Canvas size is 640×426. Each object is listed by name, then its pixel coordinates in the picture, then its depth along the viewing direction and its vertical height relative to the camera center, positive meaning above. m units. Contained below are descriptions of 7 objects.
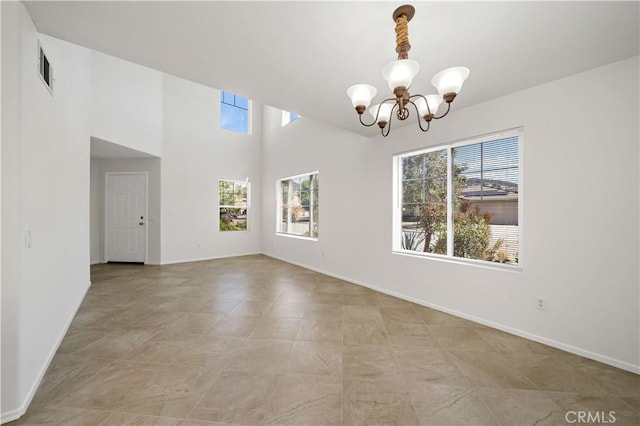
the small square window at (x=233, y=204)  6.75 +0.20
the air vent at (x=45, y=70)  1.84 +1.07
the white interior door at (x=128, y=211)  5.77 +0.00
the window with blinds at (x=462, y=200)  2.75 +0.15
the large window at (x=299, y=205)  5.49 +0.16
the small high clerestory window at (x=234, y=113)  6.86 +2.74
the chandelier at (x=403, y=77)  1.45 +0.81
